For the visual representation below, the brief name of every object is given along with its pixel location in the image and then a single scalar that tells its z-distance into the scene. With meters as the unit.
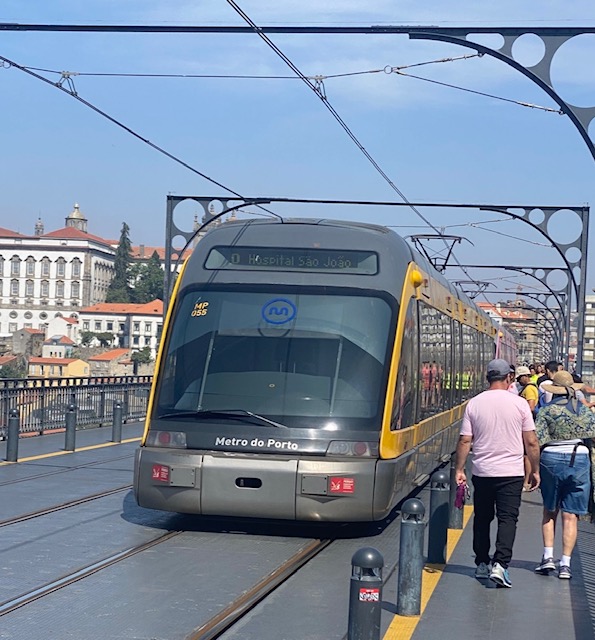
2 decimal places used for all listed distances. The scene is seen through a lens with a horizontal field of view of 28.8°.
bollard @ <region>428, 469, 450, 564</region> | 9.38
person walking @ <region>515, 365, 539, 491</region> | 17.78
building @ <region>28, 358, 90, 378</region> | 134.62
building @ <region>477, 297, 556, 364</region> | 137.52
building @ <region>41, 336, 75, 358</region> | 160.88
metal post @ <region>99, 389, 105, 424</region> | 24.58
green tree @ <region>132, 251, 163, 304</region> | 190.62
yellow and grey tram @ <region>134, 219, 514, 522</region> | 10.30
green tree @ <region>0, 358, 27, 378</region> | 117.88
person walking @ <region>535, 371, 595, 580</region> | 8.91
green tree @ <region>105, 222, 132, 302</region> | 187.00
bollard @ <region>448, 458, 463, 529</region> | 11.69
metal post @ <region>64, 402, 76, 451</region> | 18.58
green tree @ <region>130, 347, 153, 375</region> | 150.88
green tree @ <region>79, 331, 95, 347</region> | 170.50
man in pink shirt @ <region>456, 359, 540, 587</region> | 8.58
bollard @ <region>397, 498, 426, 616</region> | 7.64
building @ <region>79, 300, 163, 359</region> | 174.50
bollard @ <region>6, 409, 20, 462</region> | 16.48
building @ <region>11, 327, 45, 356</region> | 153.62
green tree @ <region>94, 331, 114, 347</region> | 169.88
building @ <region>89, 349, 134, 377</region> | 150.12
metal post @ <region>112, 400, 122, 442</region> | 20.83
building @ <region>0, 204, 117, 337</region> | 182.00
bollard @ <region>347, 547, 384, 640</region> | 6.11
